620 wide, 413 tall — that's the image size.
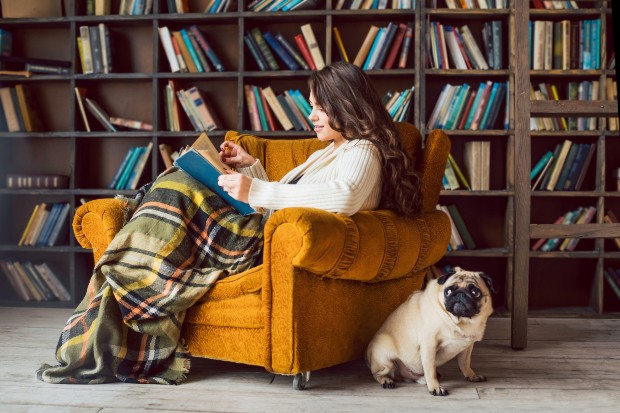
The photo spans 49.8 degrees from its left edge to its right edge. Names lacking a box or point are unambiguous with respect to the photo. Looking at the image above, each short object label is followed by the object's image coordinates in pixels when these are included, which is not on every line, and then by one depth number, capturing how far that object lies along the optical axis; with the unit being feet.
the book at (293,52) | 11.21
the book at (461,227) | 11.10
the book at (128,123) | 11.62
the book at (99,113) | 11.55
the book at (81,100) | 11.49
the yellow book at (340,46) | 11.11
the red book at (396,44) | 11.05
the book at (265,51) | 11.23
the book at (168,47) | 11.33
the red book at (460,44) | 10.95
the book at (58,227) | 11.61
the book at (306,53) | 11.21
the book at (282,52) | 11.20
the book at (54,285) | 11.73
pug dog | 6.40
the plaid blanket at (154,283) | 6.76
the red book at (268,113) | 11.27
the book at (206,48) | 11.32
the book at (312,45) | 11.14
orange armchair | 6.14
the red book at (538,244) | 11.01
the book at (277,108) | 11.21
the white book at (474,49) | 10.96
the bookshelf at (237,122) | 10.87
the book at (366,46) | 11.00
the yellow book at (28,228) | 11.60
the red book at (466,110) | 11.02
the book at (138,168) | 11.48
